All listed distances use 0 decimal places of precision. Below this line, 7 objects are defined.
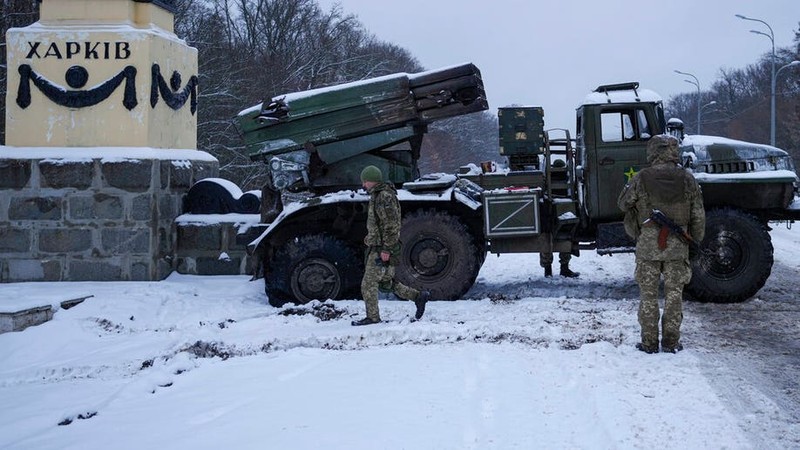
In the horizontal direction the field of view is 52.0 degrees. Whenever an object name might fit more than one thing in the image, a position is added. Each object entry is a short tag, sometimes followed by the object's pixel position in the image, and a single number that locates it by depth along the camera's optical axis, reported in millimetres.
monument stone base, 10023
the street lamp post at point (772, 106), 28514
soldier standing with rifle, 6512
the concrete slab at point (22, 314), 7512
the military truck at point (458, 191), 9117
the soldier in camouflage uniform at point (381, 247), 7832
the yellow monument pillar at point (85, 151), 10047
